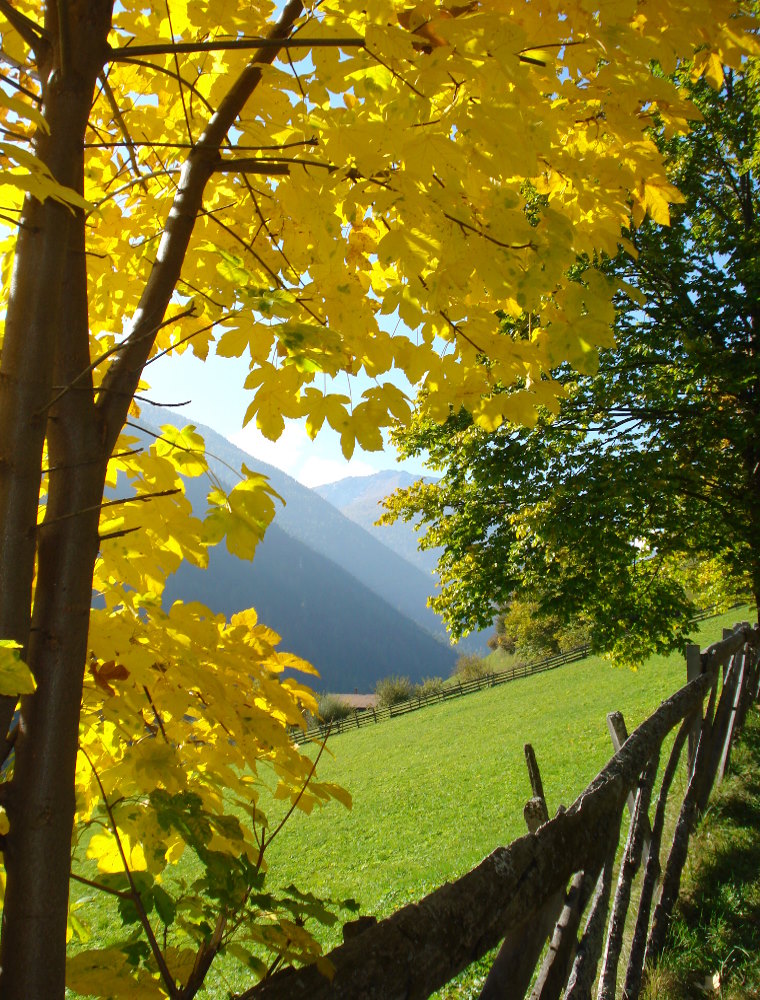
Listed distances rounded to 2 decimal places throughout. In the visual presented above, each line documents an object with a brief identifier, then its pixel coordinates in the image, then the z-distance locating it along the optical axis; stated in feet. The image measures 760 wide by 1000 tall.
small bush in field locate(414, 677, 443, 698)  167.32
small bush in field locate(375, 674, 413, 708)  168.14
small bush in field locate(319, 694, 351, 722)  142.72
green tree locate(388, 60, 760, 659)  24.36
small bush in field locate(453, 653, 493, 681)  191.38
